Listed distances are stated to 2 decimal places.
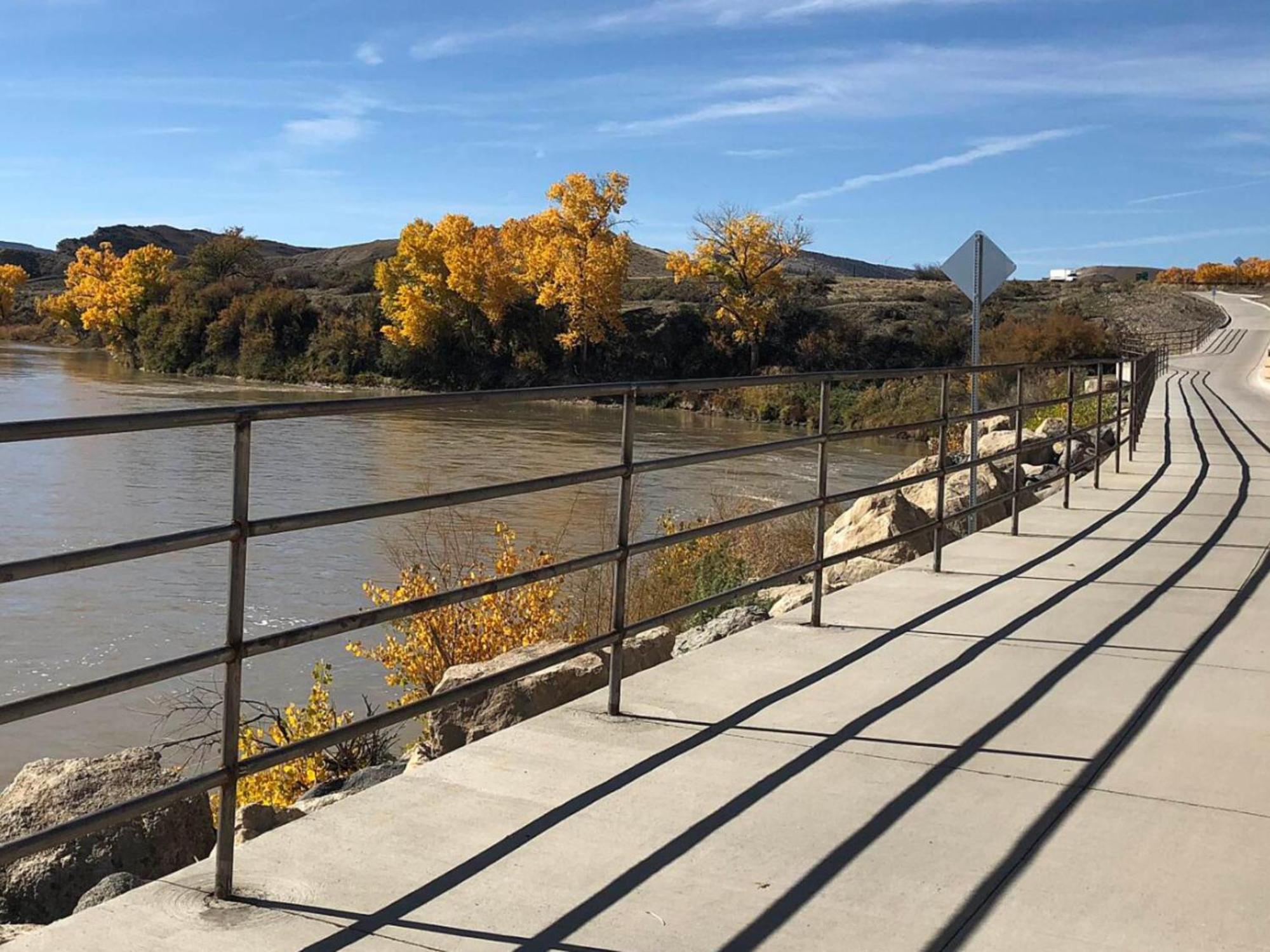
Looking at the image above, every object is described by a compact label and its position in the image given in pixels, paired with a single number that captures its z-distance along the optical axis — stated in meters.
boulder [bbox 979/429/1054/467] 18.33
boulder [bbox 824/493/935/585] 10.48
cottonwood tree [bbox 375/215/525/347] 69.81
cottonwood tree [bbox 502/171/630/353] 69.31
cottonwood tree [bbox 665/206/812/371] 71.25
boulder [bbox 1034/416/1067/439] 19.89
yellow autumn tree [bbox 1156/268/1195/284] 135.25
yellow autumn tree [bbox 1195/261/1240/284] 137.00
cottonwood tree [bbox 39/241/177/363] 81.56
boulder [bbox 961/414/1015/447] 22.09
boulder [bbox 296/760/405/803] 5.58
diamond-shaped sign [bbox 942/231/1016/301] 12.55
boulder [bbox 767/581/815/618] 8.56
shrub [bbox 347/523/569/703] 8.72
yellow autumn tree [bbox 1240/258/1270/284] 139.50
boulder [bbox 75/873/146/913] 3.83
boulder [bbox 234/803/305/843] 5.09
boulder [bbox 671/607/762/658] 7.75
